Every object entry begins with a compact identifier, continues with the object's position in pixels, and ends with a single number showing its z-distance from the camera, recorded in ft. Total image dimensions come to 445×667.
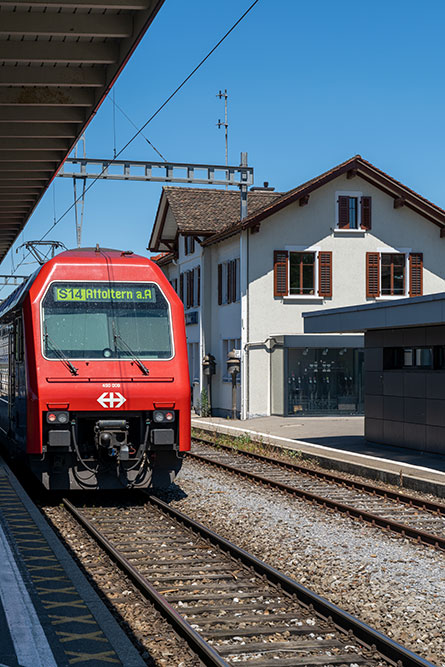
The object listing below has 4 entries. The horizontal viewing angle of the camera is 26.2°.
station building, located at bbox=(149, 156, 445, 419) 105.29
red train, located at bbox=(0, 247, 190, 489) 39.45
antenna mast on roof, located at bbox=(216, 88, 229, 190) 184.65
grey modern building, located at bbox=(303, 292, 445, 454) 57.93
